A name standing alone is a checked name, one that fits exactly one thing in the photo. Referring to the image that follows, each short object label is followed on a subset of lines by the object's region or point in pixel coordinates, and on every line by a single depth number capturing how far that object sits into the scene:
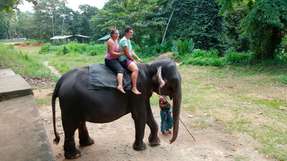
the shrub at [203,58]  10.91
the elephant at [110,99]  3.28
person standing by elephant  4.09
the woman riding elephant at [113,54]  3.43
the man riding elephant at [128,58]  3.40
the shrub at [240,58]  10.68
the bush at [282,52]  9.96
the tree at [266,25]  8.84
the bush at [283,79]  7.42
